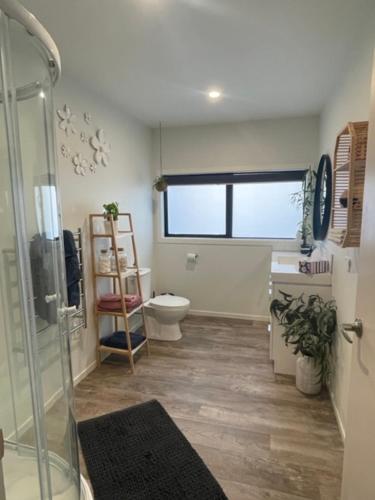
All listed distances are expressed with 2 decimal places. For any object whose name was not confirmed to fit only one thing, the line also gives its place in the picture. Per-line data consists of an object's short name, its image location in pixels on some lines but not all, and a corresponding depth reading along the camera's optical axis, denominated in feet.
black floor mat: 5.05
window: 12.13
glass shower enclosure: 3.94
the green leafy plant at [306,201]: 11.09
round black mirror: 8.63
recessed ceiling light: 8.71
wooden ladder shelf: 8.63
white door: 3.26
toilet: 10.58
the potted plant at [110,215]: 8.57
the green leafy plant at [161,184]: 12.31
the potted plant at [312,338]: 7.41
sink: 10.69
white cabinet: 8.22
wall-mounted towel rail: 8.11
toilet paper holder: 13.01
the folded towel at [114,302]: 8.93
